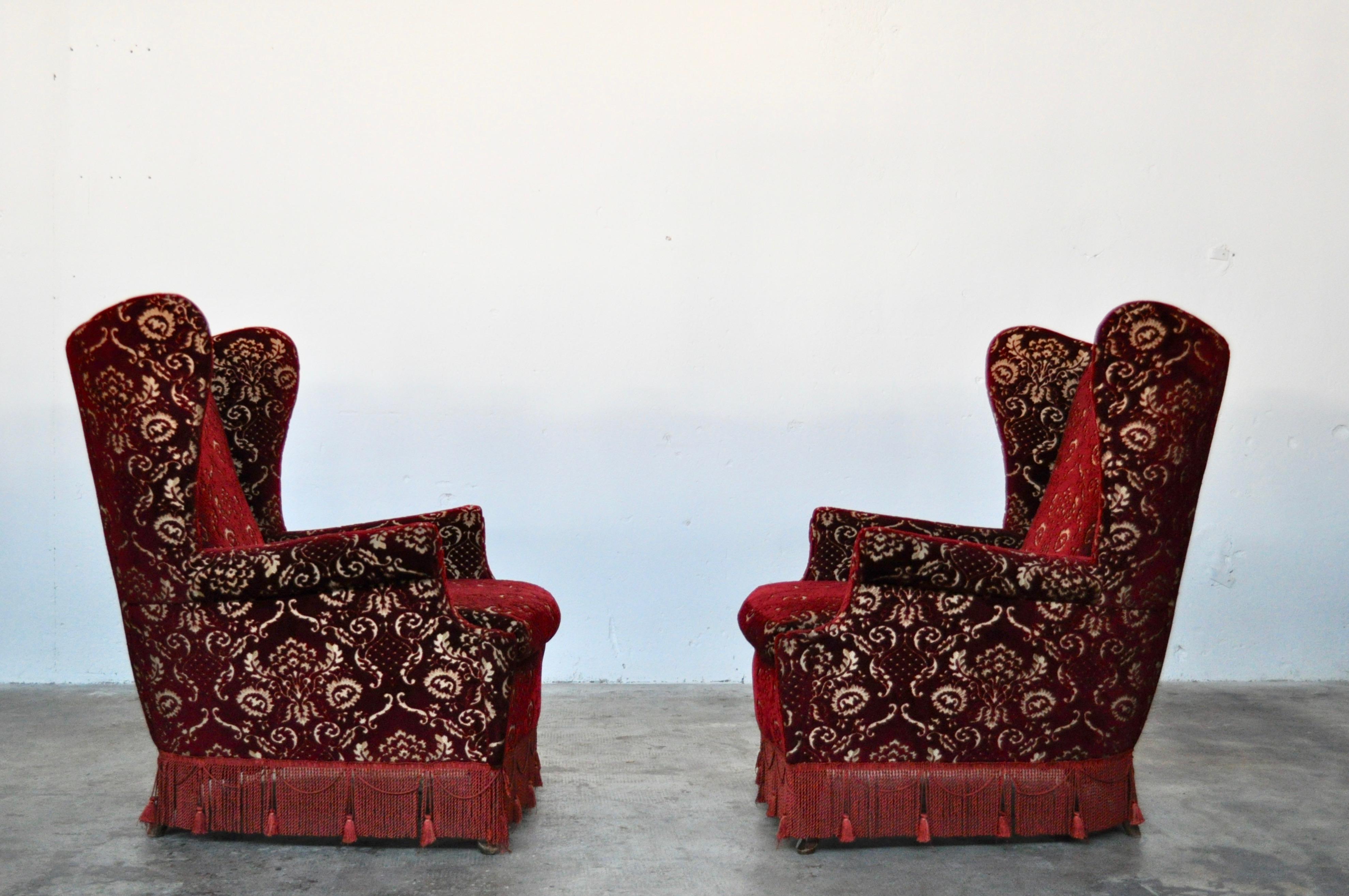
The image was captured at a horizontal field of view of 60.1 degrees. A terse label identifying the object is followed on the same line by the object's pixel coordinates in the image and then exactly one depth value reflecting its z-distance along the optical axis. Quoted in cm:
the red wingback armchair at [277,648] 207
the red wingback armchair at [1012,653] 209
